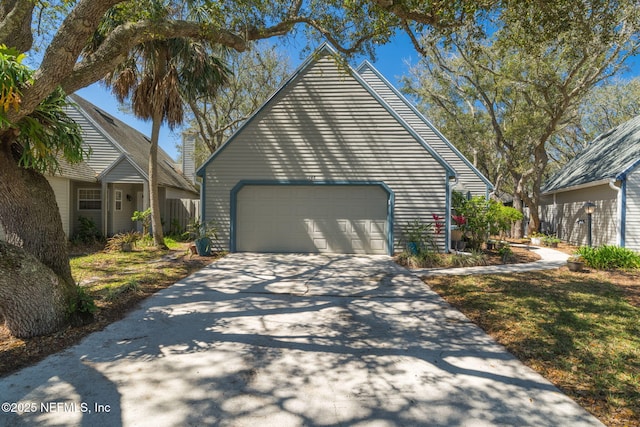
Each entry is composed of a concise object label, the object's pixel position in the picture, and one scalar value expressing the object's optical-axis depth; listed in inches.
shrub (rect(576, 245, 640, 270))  335.6
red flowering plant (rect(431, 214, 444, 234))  390.2
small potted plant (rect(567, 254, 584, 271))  316.2
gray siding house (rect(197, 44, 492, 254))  394.9
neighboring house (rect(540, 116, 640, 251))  416.5
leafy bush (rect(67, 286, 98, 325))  164.2
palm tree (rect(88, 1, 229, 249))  384.2
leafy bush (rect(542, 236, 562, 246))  523.9
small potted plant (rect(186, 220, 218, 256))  377.1
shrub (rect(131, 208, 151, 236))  466.3
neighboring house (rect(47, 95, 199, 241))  468.4
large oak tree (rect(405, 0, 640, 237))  257.8
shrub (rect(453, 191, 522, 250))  395.5
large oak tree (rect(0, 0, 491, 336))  138.9
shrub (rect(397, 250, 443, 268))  340.5
